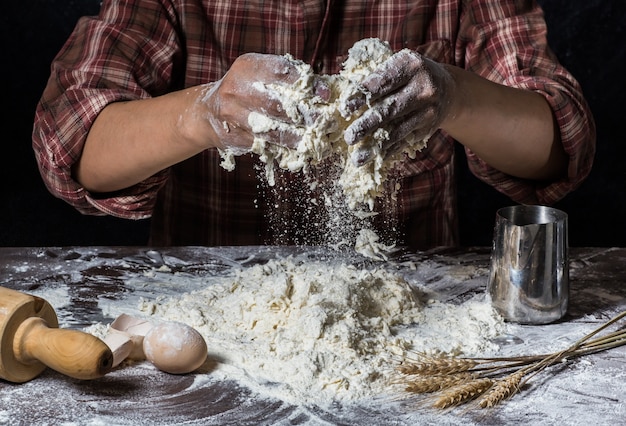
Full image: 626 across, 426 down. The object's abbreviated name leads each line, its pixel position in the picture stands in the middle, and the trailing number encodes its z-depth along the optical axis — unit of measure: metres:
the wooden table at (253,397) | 1.10
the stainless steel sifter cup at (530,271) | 1.36
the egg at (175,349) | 1.19
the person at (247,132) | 1.58
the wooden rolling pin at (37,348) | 1.12
